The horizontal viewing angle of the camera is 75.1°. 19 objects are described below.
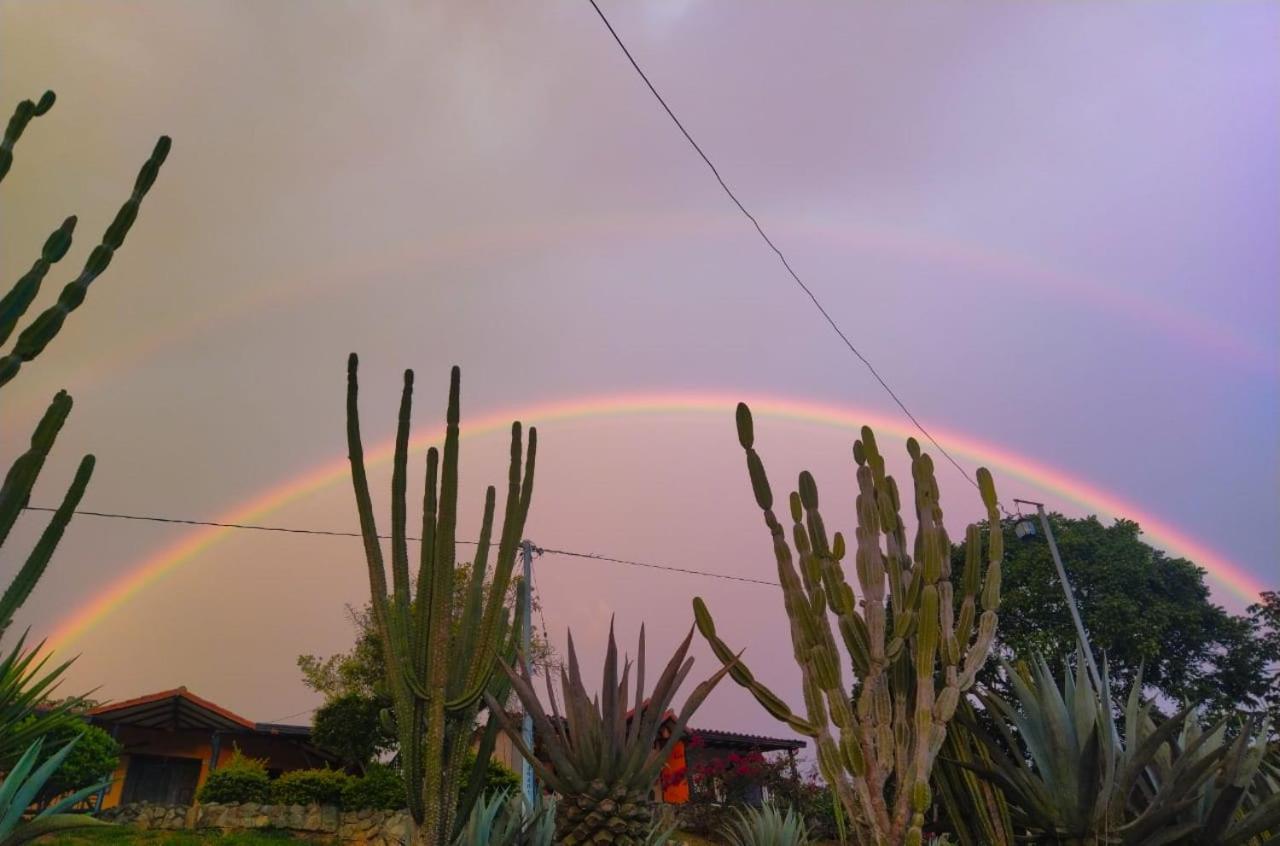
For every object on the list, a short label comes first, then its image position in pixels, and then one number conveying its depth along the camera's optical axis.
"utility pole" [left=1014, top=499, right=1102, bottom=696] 16.94
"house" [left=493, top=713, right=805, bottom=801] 22.08
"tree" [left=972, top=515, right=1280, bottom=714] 24.20
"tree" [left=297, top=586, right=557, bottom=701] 23.36
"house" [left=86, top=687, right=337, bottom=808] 19.62
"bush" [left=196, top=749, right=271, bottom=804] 14.76
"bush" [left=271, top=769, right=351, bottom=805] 14.96
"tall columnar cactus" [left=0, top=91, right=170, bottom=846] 2.78
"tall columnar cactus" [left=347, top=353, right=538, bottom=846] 4.91
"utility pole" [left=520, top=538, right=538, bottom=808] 15.24
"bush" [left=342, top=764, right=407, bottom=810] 15.28
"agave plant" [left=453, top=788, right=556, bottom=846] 5.14
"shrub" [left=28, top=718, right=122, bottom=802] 13.34
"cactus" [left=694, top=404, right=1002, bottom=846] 5.13
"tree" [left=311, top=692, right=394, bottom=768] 17.84
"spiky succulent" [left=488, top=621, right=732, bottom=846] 4.80
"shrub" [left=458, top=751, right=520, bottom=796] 16.38
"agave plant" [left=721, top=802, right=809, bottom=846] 8.80
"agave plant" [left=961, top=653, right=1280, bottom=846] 4.30
